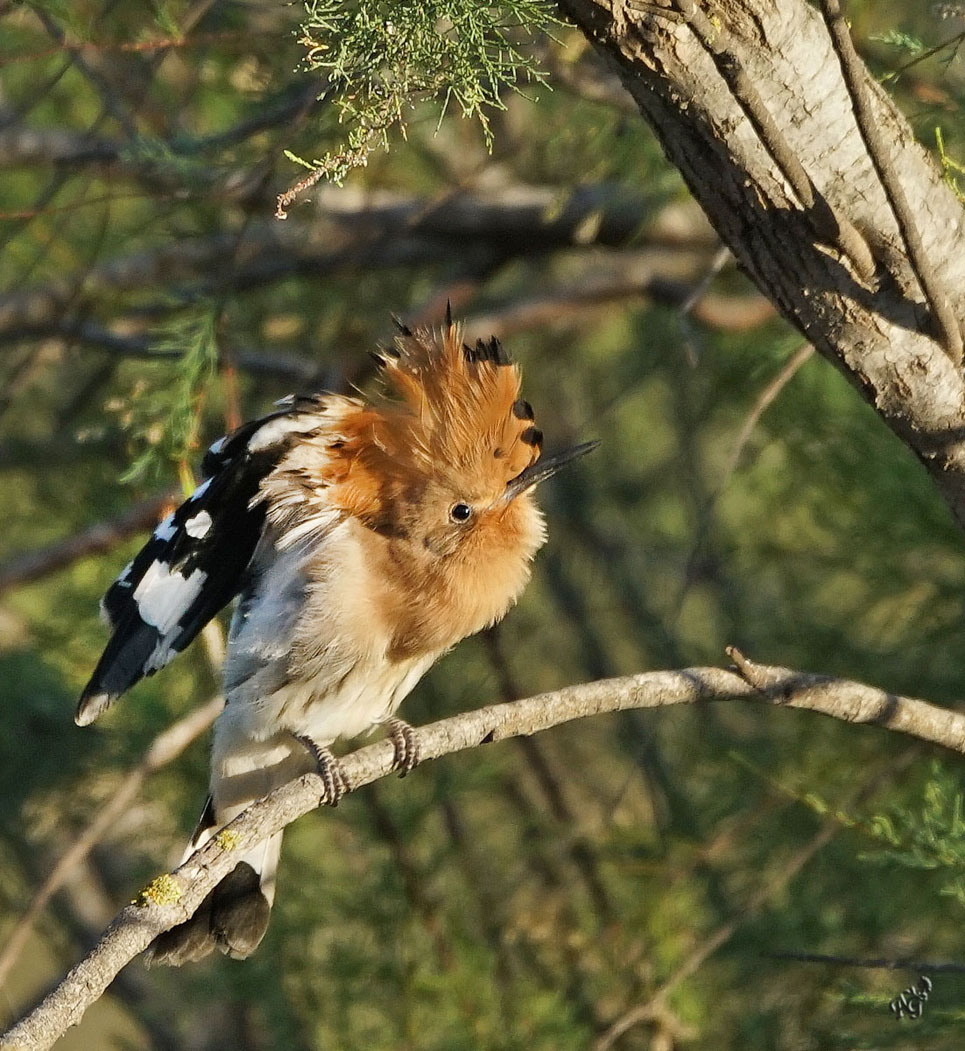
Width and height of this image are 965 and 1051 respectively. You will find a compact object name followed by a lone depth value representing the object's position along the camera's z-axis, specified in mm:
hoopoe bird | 6812
